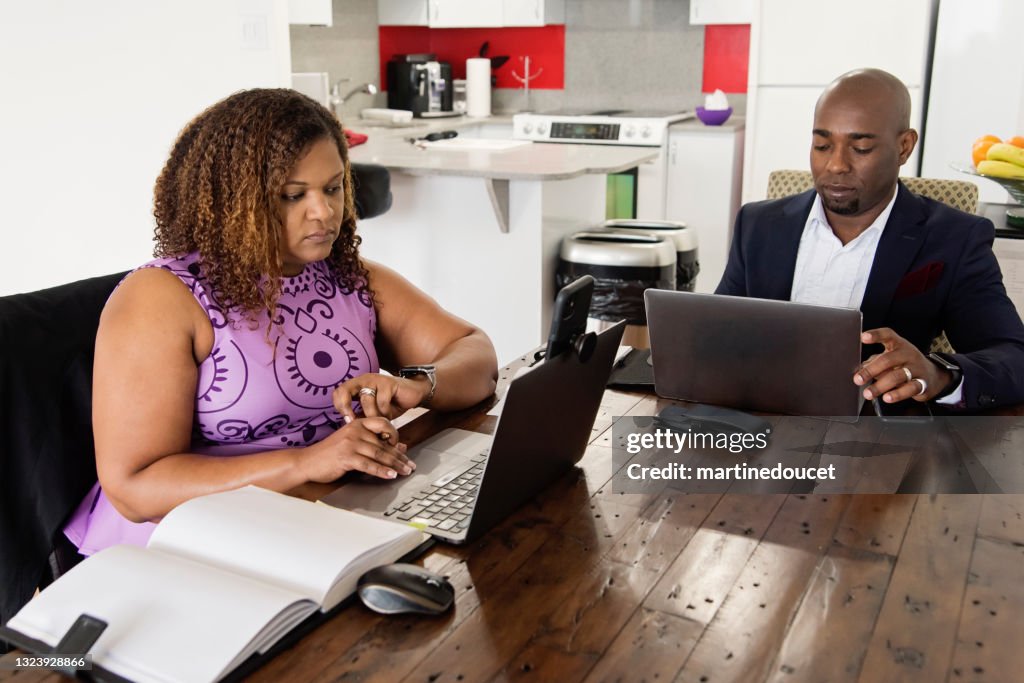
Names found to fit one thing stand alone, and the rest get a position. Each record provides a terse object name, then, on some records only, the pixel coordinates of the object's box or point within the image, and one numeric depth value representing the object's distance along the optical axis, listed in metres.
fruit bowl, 2.76
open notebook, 0.96
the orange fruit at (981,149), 2.84
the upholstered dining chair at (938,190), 2.54
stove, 5.05
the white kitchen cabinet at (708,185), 4.97
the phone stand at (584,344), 1.31
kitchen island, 3.45
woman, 1.47
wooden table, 0.99
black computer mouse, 1.06
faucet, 5.14
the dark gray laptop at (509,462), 1.23
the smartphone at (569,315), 1.25
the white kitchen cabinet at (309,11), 4.18
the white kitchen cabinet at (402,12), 5.67
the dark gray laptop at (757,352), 1.50
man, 1.96
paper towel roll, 5.72
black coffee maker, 5.62
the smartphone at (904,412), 1.64
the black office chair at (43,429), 1.52
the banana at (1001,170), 2.71
